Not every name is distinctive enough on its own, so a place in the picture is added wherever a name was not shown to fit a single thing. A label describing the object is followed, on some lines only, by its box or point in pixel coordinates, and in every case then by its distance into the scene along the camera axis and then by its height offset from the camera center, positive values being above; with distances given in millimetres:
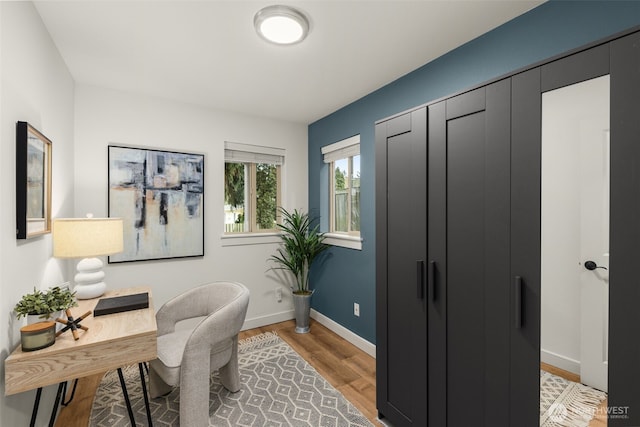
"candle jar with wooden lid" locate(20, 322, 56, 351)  1283 -545
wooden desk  1235 -648
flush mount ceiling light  1666 +1116
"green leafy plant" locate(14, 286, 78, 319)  1342 -431
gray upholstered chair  1779 -888
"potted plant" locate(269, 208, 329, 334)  3465 -463
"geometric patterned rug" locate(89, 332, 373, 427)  1992 -1386
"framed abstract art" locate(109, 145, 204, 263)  2814 +114
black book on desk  1790 -587
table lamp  1856 -208
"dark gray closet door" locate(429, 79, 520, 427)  1310 -205
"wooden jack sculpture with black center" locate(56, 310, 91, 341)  1439 -565
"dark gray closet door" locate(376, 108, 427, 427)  1676 -332
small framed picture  1399 +155
